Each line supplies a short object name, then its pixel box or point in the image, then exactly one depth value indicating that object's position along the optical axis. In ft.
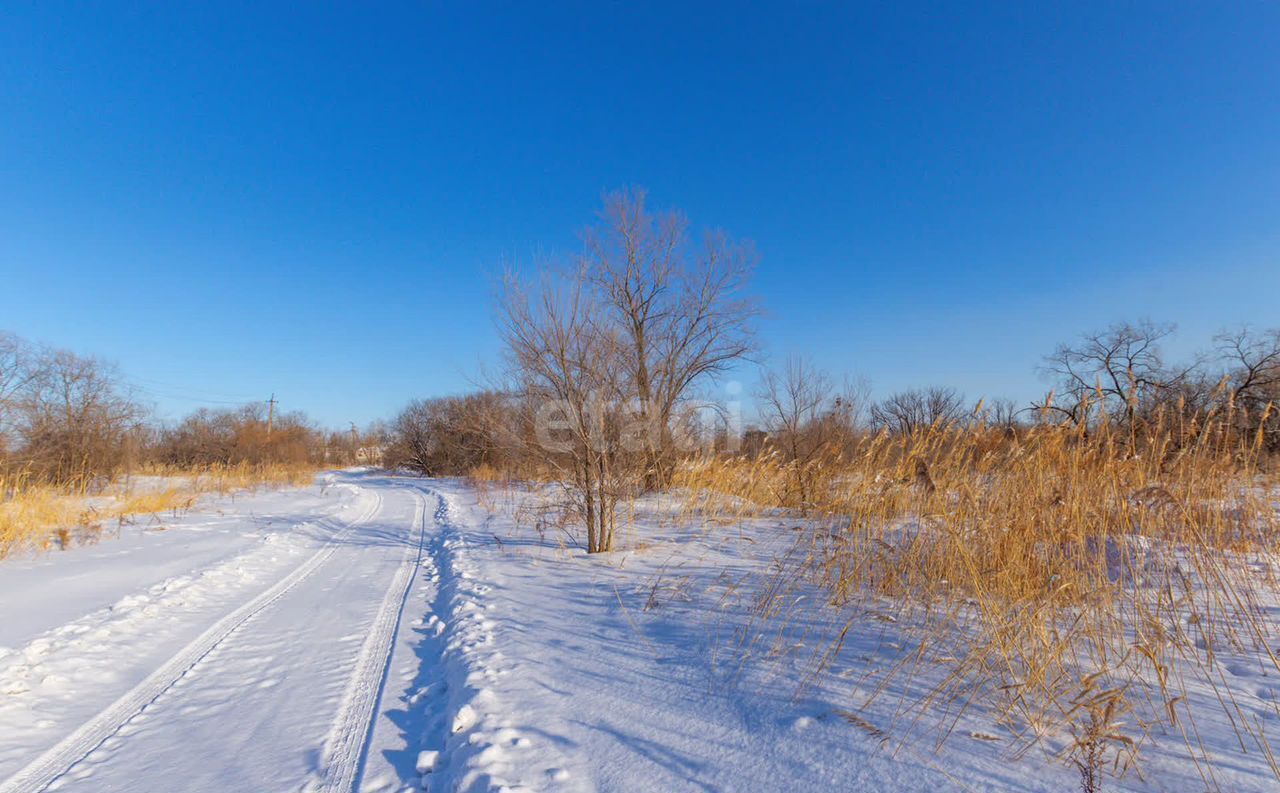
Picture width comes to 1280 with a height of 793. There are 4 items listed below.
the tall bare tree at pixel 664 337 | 54.08
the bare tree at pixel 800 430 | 32.39
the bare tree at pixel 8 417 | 51.90
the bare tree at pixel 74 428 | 57.52
